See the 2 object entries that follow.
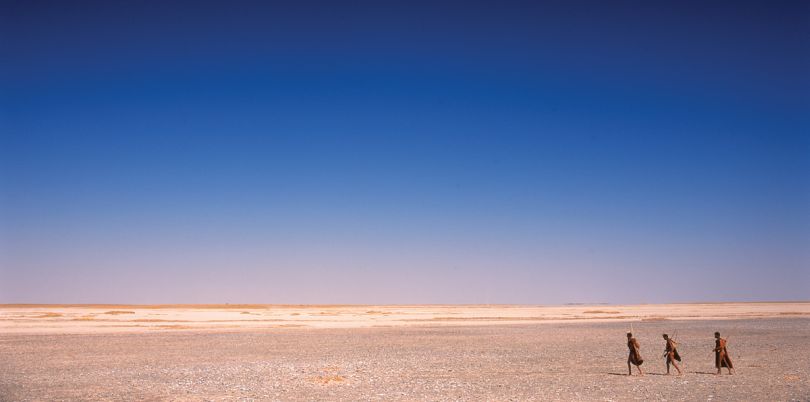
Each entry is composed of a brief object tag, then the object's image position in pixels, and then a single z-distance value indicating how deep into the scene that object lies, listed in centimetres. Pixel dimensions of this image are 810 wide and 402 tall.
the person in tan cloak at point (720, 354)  2175
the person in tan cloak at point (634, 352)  2152
